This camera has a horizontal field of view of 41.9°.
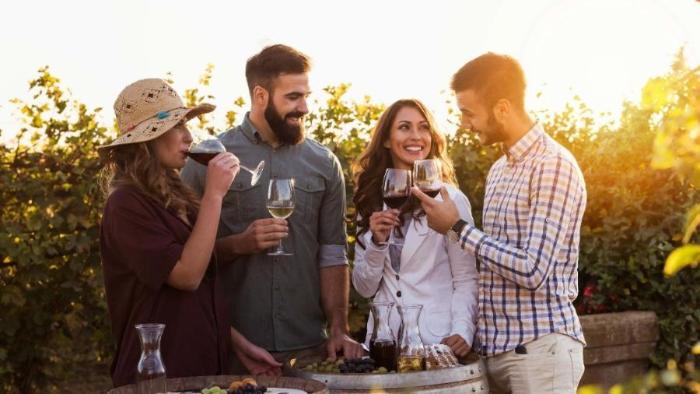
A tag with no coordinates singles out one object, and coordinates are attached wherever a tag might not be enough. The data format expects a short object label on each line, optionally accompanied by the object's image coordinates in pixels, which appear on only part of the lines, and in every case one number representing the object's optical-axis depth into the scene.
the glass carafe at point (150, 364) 2.88
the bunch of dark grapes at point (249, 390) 2.87
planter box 6.17
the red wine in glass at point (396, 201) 3.66
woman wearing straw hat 3.27
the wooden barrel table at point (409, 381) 3.09
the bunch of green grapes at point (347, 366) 3.20
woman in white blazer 3.66
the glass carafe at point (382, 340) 3.35
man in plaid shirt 3.34
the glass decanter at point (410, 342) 3.24
